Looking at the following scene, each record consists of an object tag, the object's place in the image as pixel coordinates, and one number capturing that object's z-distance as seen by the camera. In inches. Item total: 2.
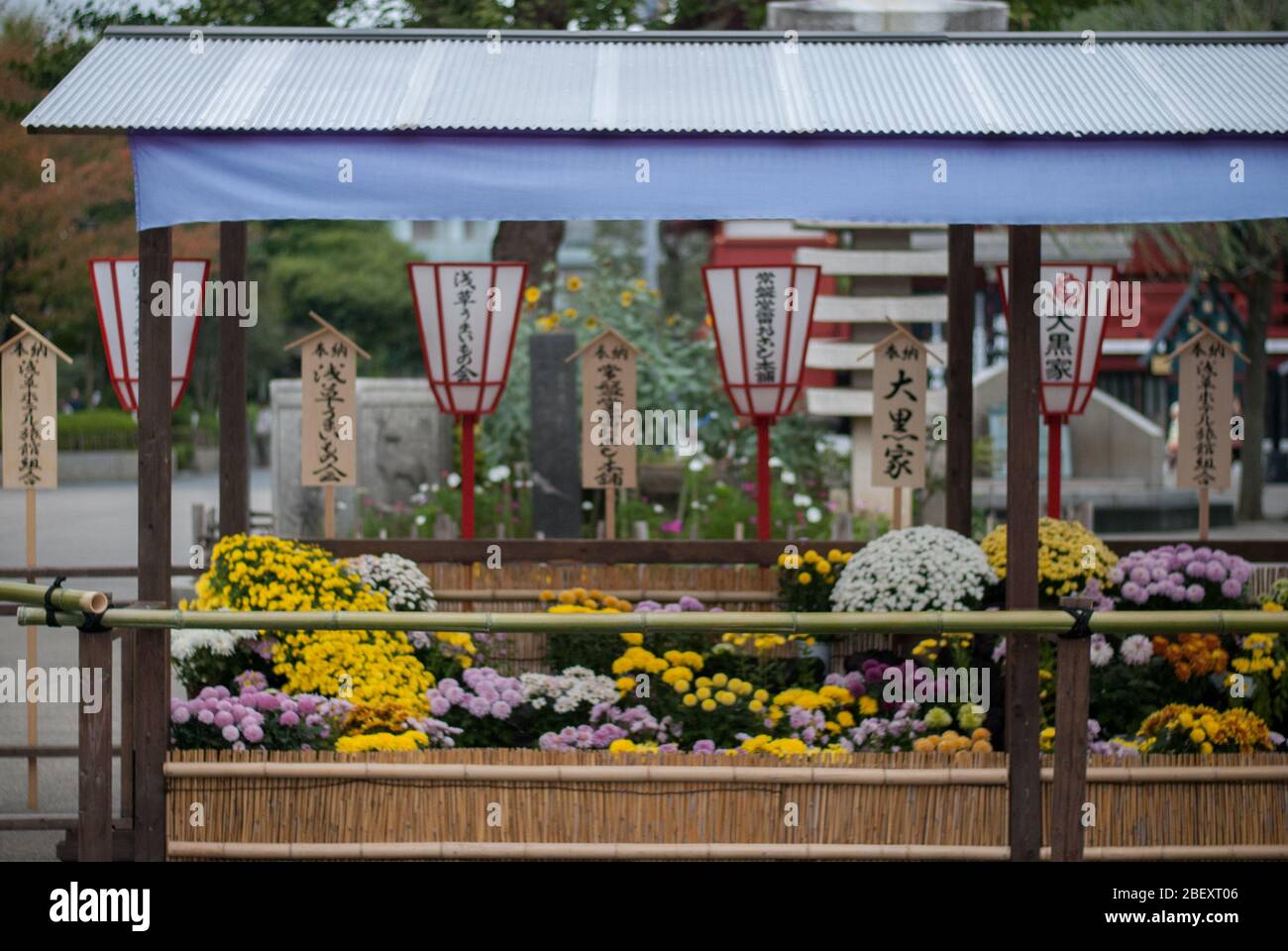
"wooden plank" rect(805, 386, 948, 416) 593.0
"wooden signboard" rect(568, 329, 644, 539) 351.9
